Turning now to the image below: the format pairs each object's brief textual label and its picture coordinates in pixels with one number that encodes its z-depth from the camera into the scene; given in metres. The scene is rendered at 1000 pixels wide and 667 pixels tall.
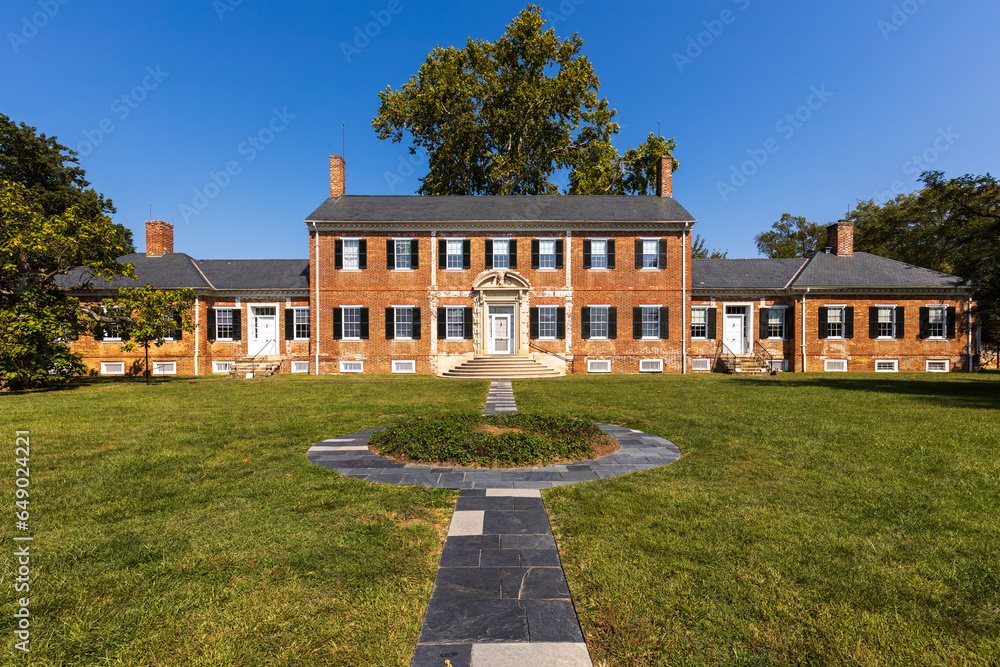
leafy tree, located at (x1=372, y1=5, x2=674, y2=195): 28.61
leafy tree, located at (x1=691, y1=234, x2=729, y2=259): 45.41
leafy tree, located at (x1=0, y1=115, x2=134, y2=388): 15.69
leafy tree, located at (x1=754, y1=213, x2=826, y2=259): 40.91
